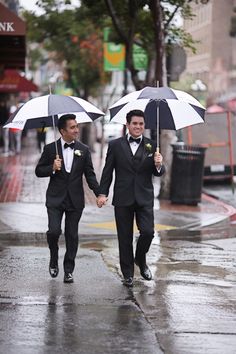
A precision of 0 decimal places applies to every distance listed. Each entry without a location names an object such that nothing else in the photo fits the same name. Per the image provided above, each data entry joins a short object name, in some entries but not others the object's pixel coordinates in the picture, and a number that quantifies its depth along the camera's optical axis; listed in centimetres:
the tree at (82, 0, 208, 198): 1603
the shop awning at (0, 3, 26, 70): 1680
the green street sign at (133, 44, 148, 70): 2300
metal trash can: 1598
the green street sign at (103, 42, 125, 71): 2967
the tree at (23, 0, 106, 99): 3091
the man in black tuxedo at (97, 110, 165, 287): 818
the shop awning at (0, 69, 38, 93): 2963
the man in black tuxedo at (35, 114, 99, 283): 835
